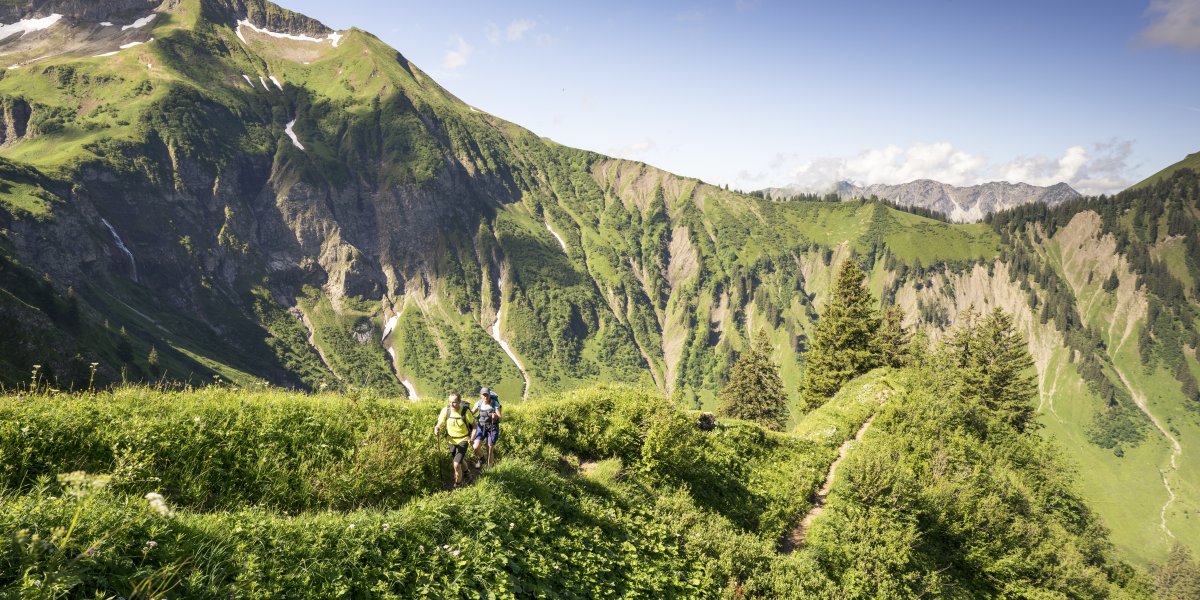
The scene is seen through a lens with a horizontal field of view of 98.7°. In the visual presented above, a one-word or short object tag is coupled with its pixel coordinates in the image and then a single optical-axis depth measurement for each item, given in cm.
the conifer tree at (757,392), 6238
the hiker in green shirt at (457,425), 1282
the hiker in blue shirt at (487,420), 1359
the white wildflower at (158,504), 701
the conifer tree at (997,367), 4881
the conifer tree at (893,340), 5043
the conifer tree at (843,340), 4850
